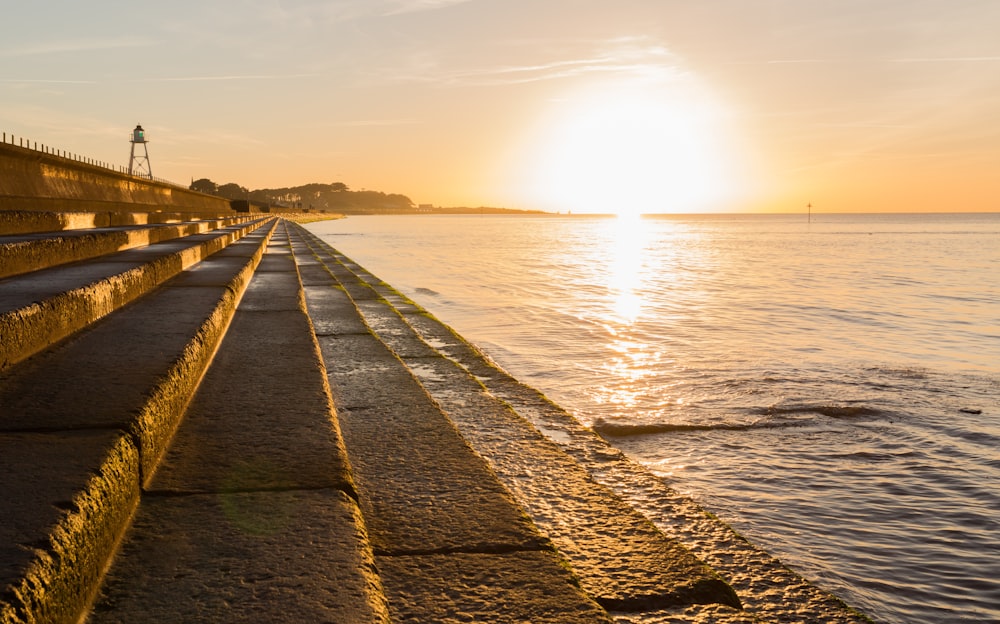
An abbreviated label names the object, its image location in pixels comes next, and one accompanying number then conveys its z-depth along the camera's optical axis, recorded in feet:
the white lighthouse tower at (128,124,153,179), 318.45
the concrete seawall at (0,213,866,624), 4.58
